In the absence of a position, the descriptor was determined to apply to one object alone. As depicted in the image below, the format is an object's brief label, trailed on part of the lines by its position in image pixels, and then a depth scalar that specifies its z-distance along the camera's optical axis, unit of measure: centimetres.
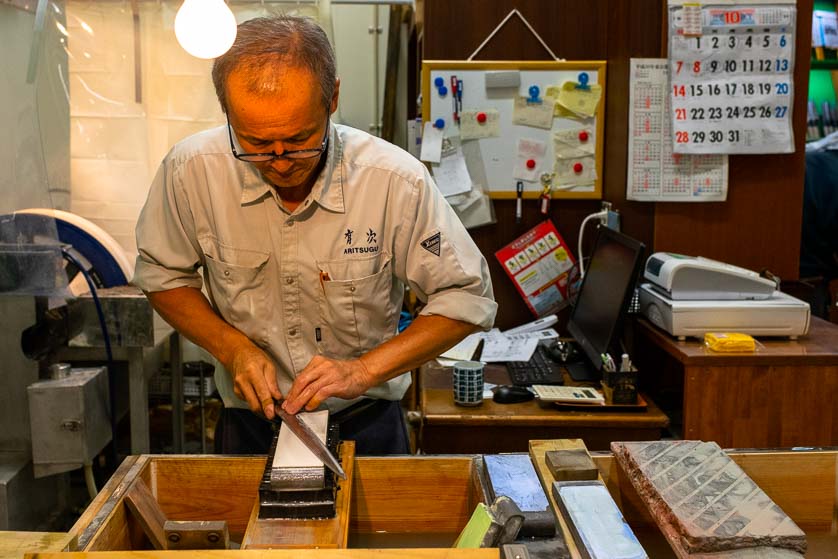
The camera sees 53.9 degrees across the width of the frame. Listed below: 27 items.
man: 157
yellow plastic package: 234
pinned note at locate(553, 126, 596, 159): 308
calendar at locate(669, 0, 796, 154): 286
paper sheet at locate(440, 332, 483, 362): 274
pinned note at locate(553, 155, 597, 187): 309
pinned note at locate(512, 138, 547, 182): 309
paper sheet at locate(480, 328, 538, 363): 277
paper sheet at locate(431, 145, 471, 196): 308
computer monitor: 232
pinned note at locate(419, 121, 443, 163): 308
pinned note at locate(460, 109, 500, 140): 307
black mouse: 236
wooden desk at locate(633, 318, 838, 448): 233
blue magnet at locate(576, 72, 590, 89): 303
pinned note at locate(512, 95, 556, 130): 306
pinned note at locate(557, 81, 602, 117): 304
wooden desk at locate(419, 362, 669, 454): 224
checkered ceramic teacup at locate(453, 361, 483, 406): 229
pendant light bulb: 144
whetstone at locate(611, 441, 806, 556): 100
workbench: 133
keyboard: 253
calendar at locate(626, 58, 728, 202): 296
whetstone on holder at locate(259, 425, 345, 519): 115
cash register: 248
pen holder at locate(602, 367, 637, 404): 228
